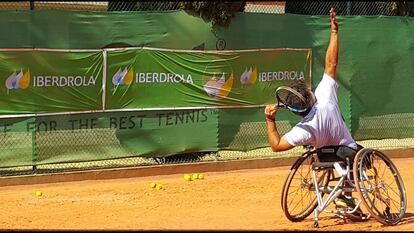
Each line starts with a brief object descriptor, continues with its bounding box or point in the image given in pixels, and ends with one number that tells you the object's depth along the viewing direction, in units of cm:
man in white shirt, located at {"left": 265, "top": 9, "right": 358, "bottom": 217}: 1267
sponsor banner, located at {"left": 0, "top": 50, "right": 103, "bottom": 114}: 1805
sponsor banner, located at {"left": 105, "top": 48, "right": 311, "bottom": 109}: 1958
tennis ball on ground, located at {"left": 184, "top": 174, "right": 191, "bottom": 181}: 1950
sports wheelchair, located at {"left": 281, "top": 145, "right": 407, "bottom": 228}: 1263
